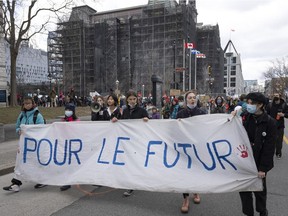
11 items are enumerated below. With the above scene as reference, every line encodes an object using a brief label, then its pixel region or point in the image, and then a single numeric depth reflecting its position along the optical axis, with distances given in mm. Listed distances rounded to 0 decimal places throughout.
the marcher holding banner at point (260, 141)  3561
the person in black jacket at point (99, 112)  6098
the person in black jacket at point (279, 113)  7781
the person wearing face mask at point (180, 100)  9484
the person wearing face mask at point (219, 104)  10906
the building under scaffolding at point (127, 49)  63219
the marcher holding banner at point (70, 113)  6232
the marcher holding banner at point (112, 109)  5809
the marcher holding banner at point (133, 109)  5298
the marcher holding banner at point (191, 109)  4637
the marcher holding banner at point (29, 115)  5605
